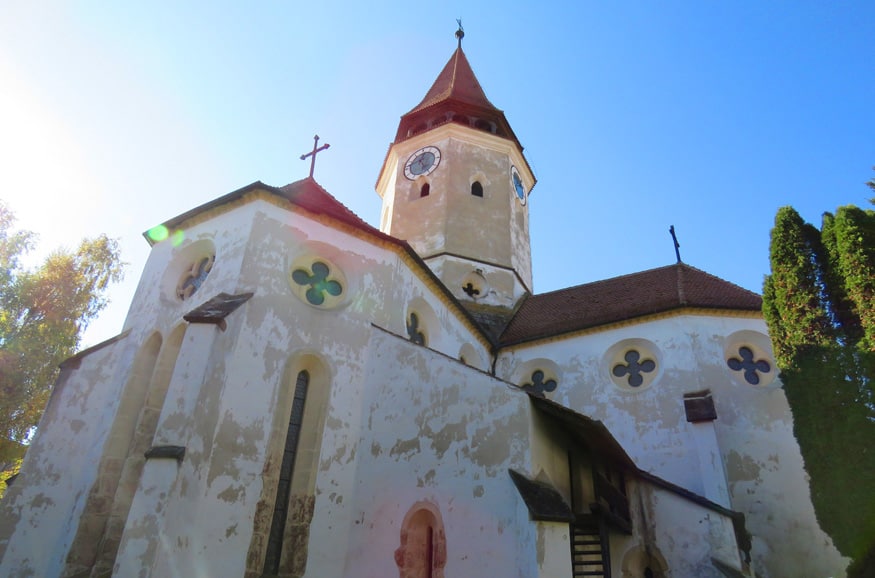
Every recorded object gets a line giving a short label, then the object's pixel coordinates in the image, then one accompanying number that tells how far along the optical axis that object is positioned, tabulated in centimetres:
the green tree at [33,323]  1585
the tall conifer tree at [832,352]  819
